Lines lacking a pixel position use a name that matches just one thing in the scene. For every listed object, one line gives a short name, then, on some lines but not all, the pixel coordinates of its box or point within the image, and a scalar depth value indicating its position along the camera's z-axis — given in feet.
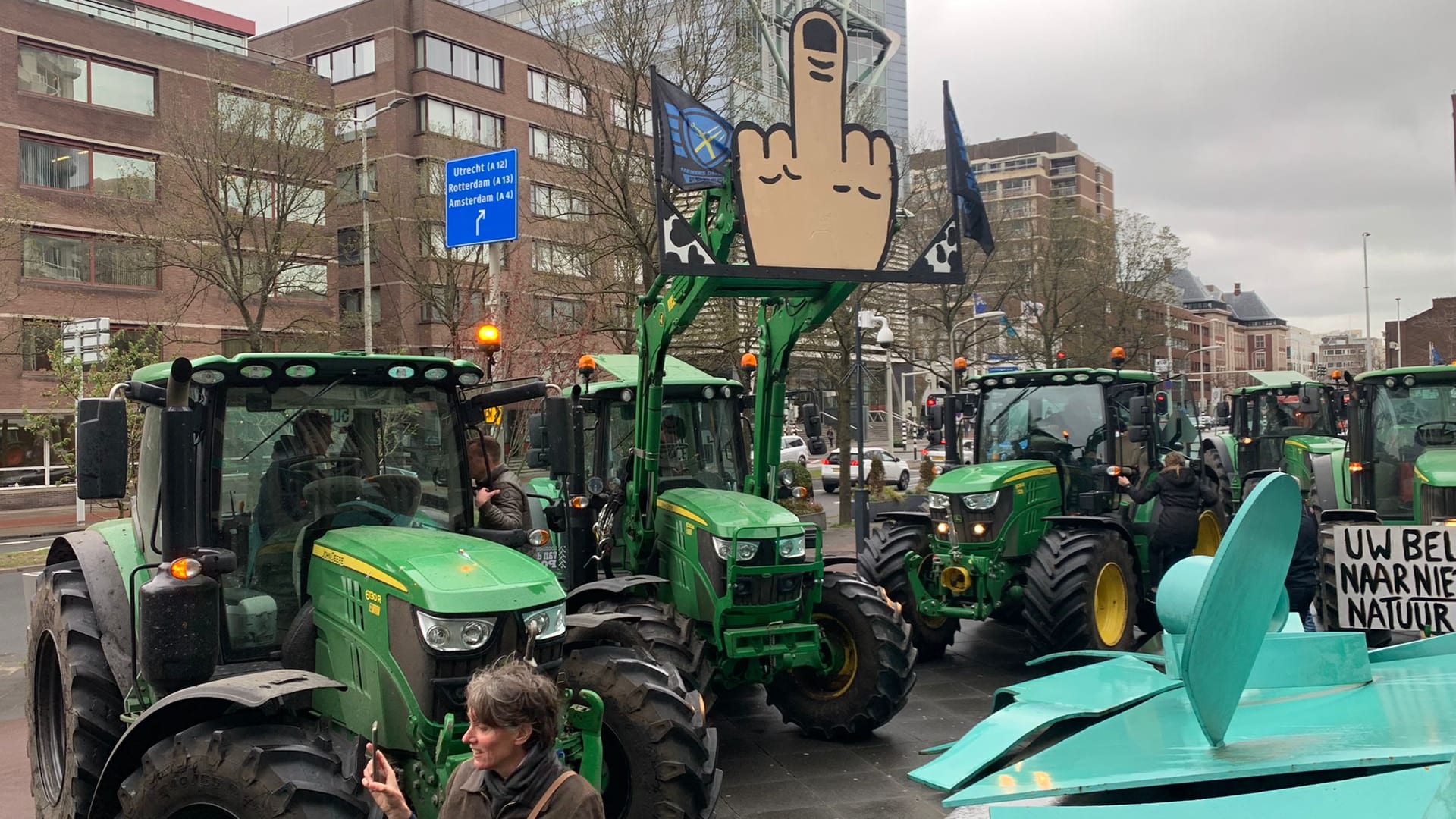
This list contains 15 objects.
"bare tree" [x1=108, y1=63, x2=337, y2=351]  76.54
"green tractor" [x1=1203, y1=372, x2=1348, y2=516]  53.26
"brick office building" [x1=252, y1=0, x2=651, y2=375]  72.38
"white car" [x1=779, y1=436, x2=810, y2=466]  129.59
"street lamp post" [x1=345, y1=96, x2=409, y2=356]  74.10
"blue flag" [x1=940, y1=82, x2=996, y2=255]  27.84
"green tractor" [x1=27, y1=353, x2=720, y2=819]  13.57
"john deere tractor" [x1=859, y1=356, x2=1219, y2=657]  29.73
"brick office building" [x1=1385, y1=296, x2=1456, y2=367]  186.70
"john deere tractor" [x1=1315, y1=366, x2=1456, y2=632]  34.47
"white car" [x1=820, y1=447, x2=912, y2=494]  107.65
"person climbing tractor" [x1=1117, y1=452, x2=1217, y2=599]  32.68
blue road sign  46.55
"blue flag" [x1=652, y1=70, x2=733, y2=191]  23.56
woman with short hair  8.69
